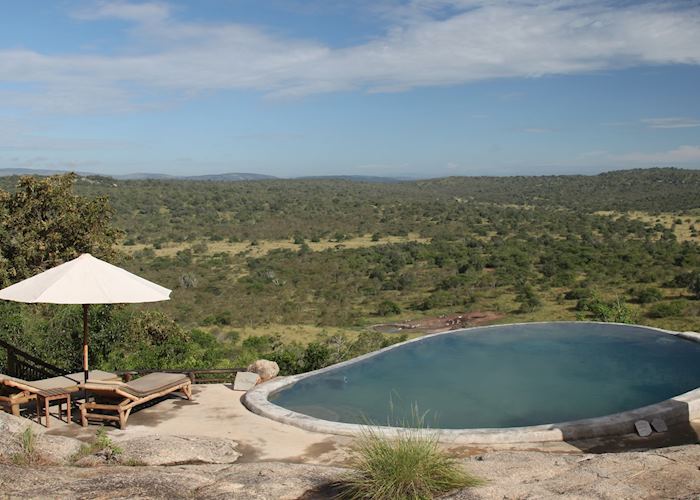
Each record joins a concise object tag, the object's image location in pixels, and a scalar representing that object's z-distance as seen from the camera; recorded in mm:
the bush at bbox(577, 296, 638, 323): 16938
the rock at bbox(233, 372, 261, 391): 9500
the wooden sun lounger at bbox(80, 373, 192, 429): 7590
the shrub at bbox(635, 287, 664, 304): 22058
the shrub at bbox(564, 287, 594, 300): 22950
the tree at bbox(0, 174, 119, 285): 15852
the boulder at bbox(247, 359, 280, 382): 10056
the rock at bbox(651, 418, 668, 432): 7703
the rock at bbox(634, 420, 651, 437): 7609
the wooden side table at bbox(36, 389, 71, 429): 7496
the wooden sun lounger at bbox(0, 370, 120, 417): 7633
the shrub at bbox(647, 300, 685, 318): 20000
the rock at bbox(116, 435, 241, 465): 6332
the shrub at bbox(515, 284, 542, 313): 21625
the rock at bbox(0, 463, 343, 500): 4938
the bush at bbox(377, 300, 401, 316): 22438
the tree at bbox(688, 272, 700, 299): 22734
